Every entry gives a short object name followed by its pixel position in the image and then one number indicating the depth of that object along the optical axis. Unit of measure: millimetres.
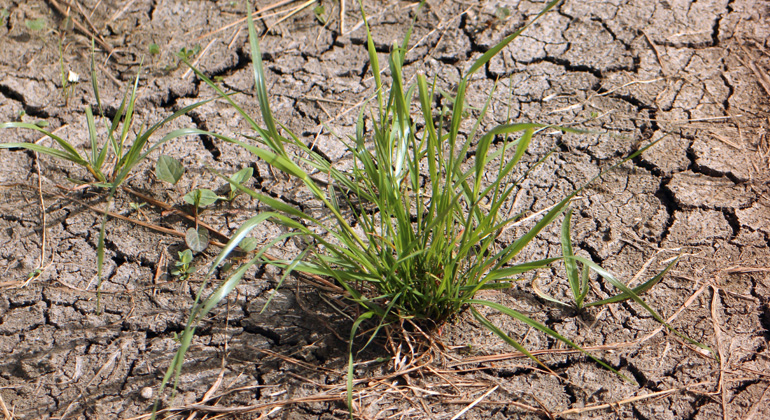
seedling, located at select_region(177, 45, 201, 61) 1494
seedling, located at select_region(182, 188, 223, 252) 1380
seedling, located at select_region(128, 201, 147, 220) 1403
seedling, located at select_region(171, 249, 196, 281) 1370
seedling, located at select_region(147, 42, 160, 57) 1493
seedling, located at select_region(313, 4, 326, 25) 1529
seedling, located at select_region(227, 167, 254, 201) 1407
